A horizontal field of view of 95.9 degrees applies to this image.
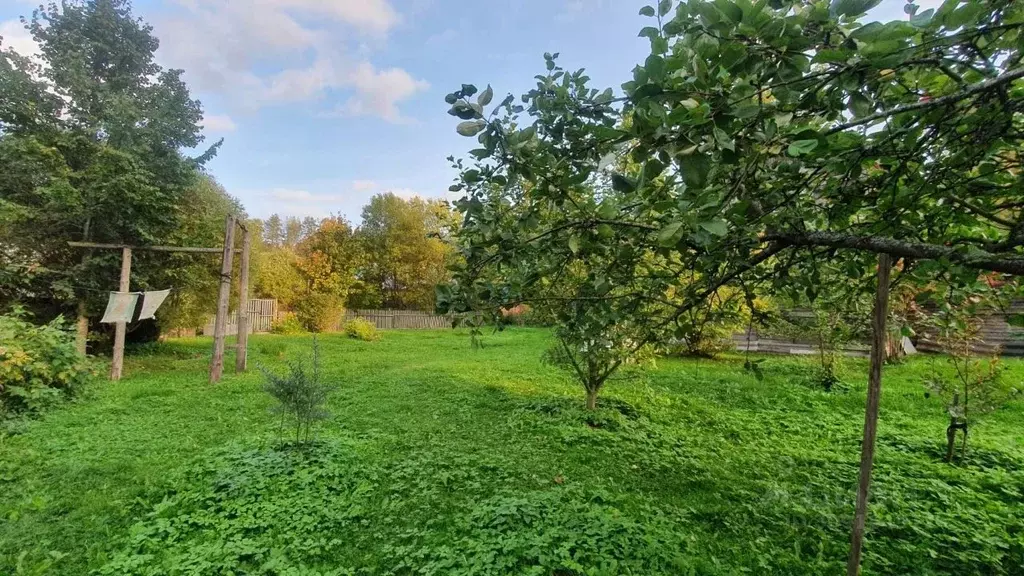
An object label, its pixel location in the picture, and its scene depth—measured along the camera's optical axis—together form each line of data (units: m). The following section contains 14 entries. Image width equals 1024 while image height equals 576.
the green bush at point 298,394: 4.12
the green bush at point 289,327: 18.55
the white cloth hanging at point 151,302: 7.61
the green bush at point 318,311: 18.78
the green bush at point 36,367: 5.18
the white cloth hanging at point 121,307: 7.35
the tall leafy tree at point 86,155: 7.61
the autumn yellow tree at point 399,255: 23.80
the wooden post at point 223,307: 7.64
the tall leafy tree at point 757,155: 0.96
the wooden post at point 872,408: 1.98
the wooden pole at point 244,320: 8.55
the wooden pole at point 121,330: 7.56
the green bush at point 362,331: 16.19
